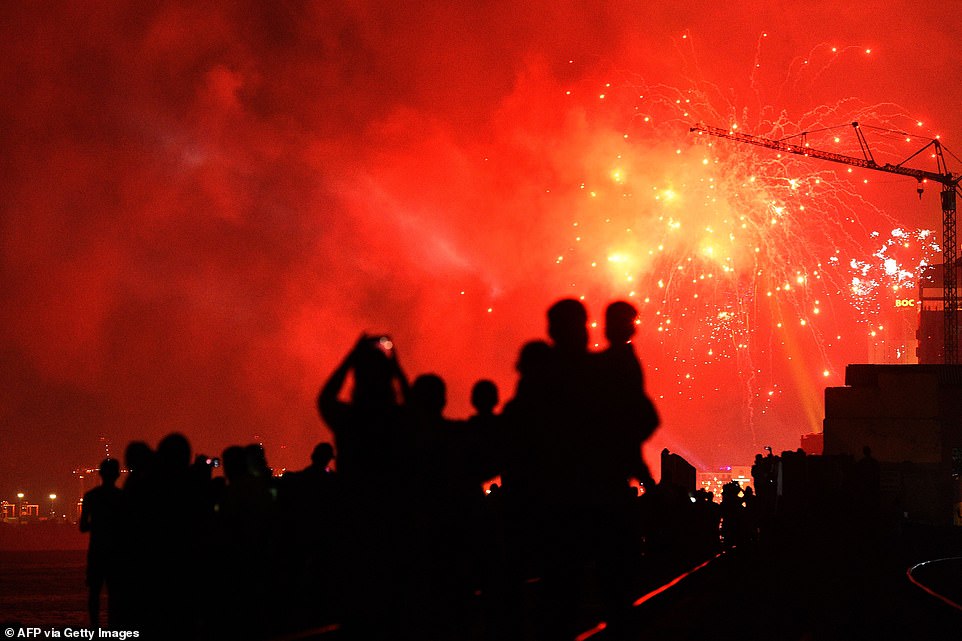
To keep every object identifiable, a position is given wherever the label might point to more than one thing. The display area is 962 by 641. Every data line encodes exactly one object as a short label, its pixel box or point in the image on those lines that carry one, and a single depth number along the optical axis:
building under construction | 156.00
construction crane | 119.12
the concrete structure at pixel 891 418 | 56.16
